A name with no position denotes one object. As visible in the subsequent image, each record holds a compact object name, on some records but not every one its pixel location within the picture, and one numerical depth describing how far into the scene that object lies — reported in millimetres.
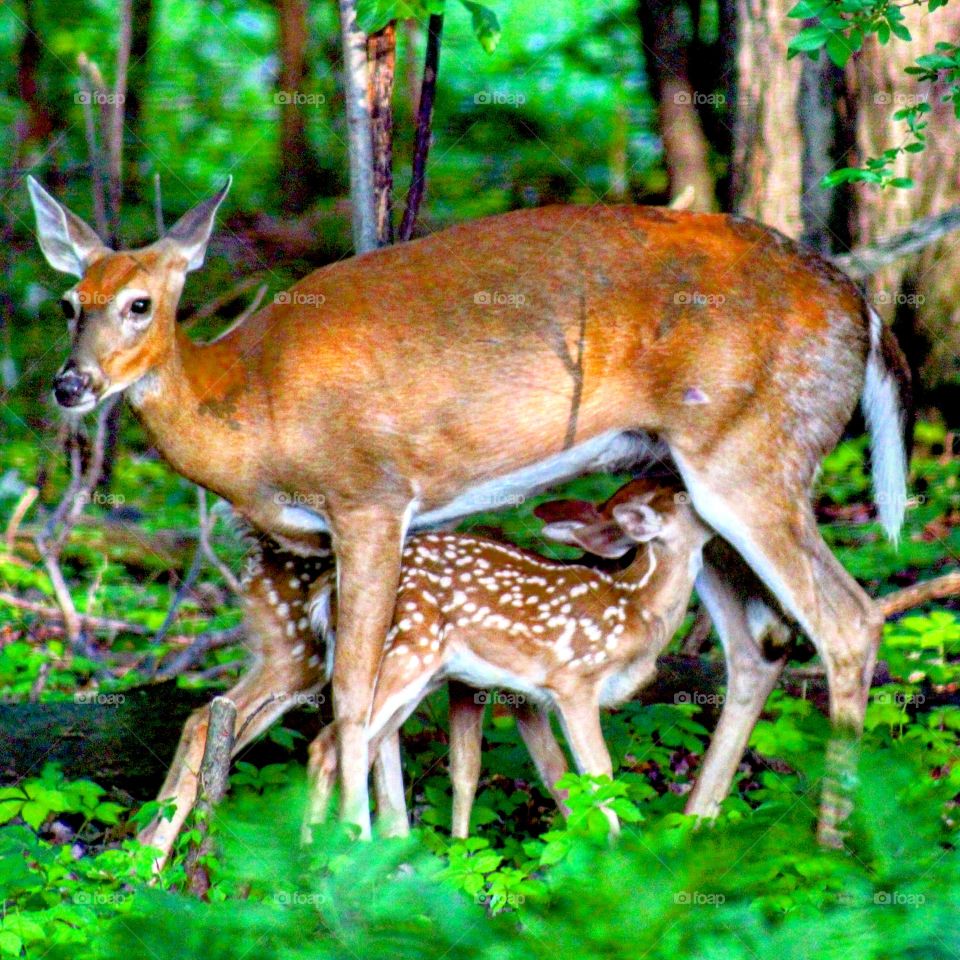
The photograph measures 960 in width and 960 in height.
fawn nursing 10828
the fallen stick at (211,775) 8750
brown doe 11047
